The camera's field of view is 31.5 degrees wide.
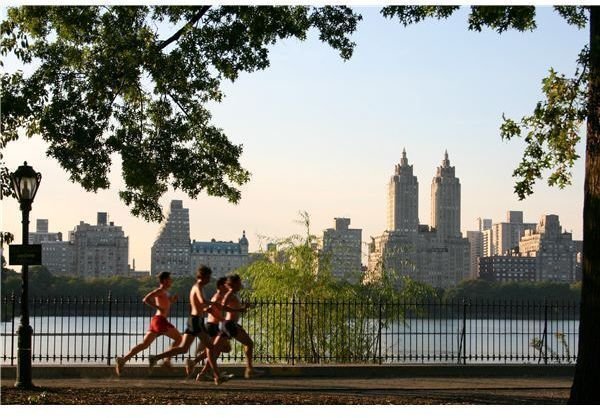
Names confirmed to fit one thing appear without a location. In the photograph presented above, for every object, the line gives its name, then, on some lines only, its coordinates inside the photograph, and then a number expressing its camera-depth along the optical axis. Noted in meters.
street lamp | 15.48
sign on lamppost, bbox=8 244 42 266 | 15.54
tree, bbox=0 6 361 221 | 20.38
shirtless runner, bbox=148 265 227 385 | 15.40
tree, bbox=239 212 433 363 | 27.06
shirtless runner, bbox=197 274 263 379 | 15.68
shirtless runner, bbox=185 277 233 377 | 15.74
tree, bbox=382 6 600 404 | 13.35
